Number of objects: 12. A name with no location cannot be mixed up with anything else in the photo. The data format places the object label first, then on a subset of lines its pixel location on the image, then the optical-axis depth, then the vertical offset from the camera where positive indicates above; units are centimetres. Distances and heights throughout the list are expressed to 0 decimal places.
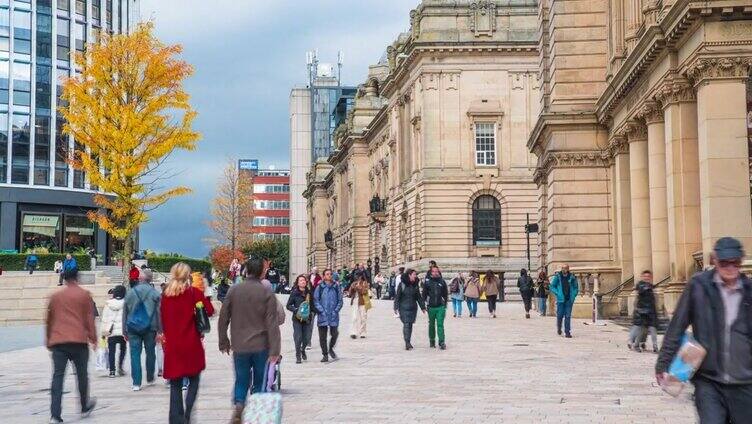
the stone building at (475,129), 6344 +916
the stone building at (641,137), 2316 +390
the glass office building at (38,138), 6662 +953
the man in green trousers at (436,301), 2186 -39
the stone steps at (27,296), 3878 -38
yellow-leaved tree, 4431 +725
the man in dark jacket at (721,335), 661 -35
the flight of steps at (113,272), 5328 +70
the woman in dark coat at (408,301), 2188 -39
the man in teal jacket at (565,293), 2477 -28
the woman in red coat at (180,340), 1036 -56
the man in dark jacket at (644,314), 1966 -63
